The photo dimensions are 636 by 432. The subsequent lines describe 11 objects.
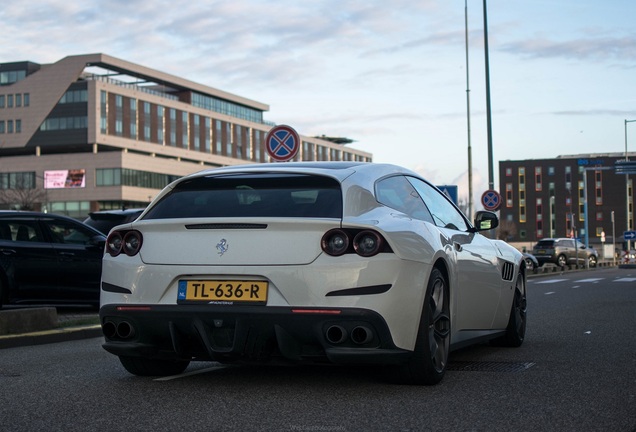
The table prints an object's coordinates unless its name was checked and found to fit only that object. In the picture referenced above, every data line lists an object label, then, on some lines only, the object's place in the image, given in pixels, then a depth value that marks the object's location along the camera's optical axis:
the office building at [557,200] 151.25
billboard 99.50
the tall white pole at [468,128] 41.62
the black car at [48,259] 12.60
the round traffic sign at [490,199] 31.62
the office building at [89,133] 95.81
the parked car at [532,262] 35.22
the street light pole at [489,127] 33.27
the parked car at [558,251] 50.38
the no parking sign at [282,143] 15.51
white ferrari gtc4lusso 5.35
